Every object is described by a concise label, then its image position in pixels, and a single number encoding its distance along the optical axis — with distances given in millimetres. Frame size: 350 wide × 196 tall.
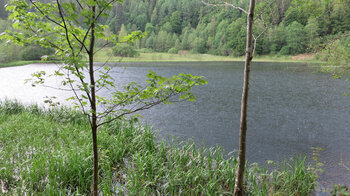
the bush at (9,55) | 59188
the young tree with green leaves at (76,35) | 2574
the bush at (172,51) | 116375
